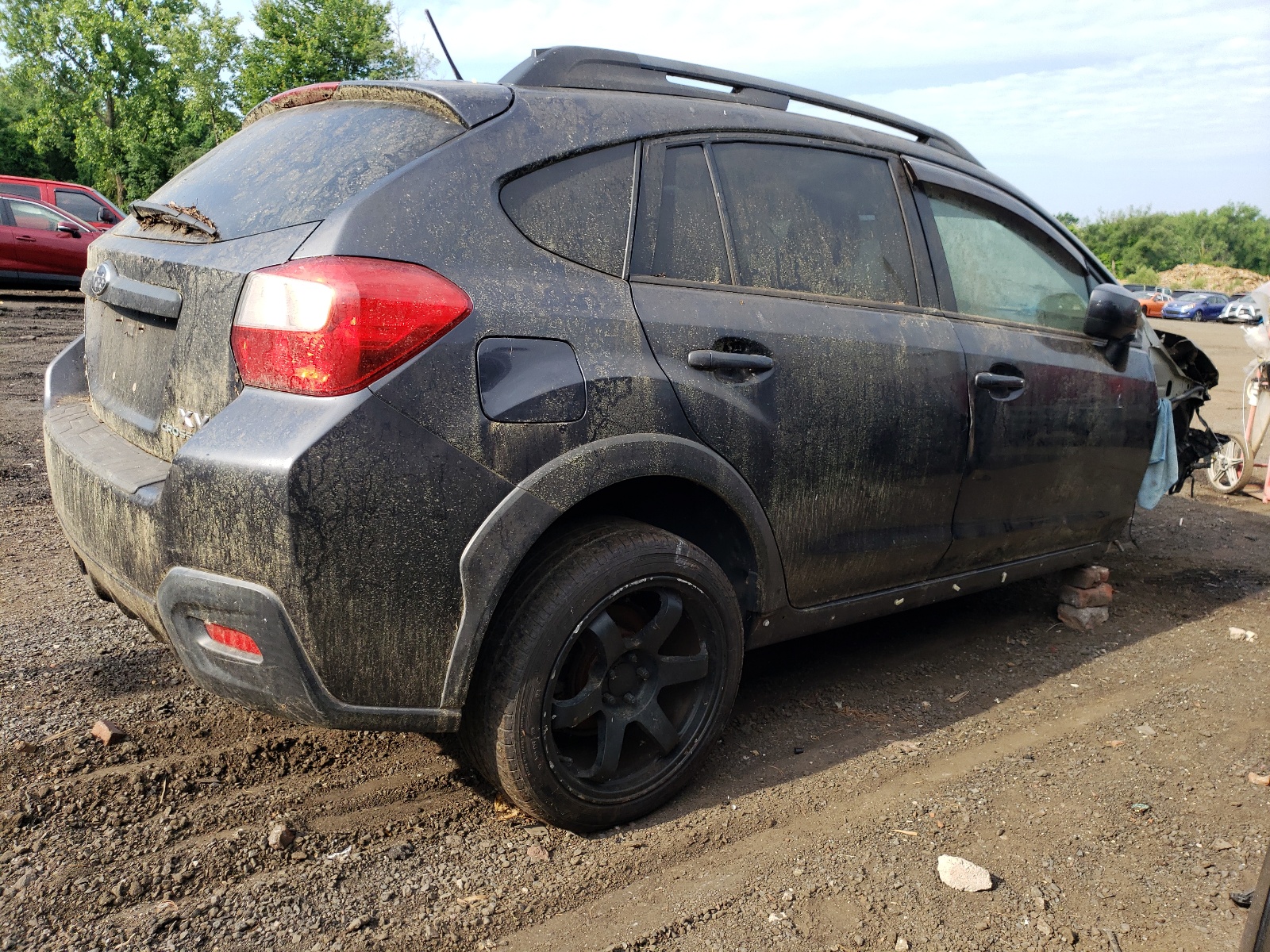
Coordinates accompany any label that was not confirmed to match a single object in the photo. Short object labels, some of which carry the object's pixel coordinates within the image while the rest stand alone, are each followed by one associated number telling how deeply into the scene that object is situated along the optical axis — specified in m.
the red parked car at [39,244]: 14.53
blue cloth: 4.40
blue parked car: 41.84
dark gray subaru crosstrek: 2.12
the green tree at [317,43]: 32.31
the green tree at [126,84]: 39.41
